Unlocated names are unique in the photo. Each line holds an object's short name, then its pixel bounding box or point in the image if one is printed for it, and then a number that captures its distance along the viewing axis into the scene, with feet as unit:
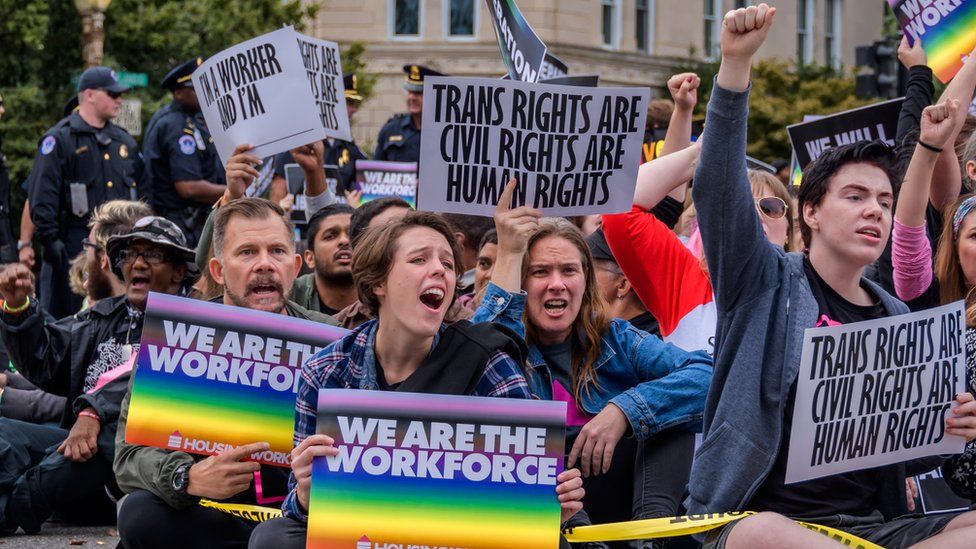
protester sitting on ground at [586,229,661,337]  22.97
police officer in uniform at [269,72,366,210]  41.47
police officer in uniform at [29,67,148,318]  38.65
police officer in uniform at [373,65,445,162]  44.21
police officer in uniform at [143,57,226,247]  37.86
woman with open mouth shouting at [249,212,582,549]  16.67
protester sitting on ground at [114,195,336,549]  18.53
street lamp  62.44
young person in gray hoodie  15.79
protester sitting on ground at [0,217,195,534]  24.34
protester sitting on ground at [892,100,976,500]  17.60
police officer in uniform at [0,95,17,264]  40.81
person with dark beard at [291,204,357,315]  25.30
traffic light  59.11
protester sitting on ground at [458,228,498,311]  22.42
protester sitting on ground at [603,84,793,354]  20.35
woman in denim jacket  18.79
